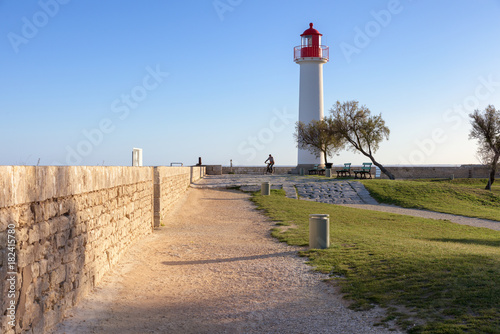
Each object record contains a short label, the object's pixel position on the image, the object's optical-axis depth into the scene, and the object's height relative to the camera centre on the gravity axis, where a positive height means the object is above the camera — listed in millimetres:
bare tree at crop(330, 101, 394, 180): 34781 +3350
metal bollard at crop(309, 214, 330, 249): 9531 -1182
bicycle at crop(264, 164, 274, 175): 37791 +273
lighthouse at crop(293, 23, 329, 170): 38750 +8185
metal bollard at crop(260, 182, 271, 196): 22125 -744
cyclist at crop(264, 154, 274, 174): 36844 +782
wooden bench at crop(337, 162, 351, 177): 32731 +367
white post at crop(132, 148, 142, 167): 12344 +469
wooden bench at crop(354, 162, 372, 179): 31066 +209
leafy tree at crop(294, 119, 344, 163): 37125 +2864
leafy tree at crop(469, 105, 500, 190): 32719 +2789
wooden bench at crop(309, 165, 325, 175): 36500 +172
